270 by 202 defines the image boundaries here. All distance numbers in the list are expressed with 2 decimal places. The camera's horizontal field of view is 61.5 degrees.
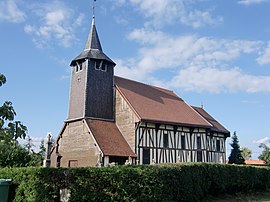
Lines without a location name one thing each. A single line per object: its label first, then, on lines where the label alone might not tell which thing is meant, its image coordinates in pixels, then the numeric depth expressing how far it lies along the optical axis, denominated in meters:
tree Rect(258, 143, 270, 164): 30.72
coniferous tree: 23.34
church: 15.78
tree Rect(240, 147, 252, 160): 47.40
